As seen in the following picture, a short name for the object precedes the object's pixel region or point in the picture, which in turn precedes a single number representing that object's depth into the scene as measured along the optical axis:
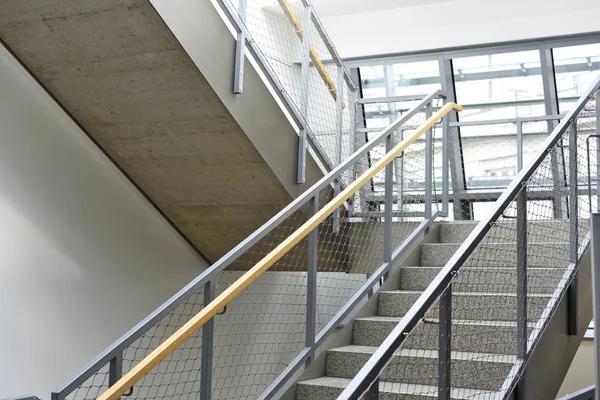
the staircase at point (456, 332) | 3.44
